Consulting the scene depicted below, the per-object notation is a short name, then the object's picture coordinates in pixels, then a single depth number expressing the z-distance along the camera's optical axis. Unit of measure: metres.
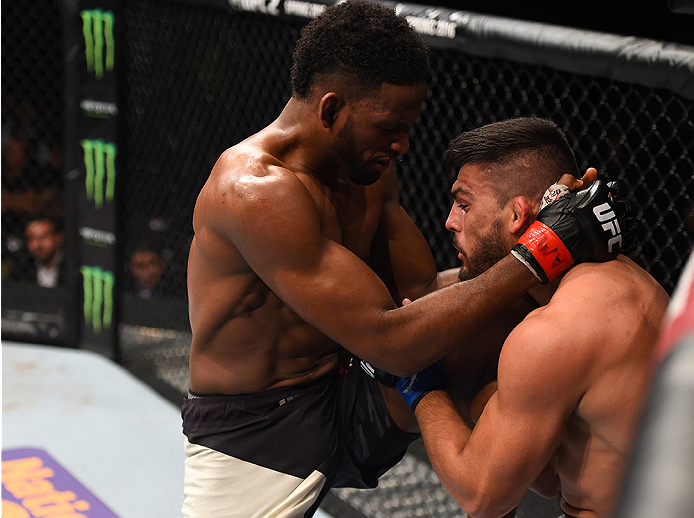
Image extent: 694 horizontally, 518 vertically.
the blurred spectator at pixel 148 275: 4.11
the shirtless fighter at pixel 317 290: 1.35
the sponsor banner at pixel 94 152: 3.59
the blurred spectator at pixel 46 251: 4.44
